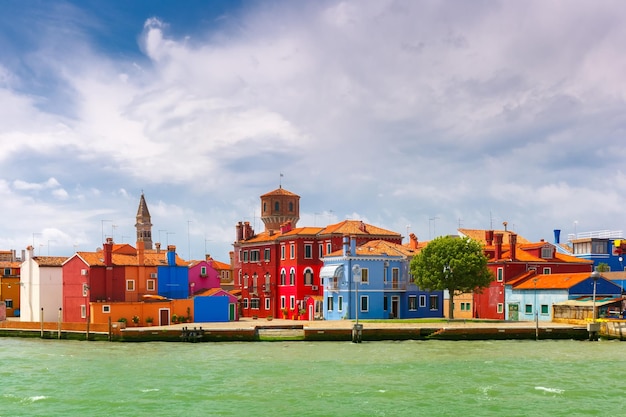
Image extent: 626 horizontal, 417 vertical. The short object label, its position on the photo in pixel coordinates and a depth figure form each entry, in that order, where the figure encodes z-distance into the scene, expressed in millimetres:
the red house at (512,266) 79438
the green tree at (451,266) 71769
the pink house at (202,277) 85000
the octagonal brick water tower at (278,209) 100062
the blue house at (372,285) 75562
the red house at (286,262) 81875
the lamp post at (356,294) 62094
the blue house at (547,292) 72125
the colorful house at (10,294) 96875
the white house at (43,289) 77062
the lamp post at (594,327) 63938
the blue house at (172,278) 77438
